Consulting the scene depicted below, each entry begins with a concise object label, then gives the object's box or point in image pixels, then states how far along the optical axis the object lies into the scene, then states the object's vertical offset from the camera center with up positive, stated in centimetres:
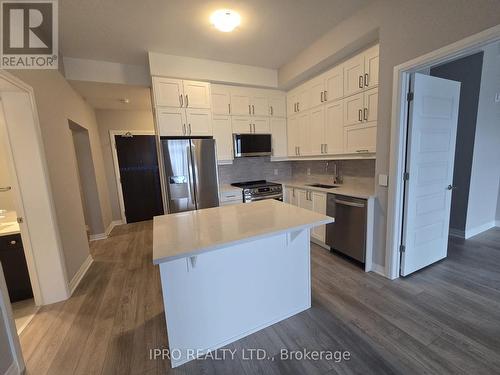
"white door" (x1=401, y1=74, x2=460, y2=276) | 219 -23
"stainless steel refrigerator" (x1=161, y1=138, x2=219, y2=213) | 314 -19
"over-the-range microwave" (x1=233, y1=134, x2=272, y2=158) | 370 +22
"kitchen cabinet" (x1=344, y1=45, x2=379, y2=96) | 243 +96
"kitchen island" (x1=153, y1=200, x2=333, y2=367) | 145 -88
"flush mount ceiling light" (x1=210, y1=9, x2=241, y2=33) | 221 +146
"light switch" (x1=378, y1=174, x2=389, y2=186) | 229 -31
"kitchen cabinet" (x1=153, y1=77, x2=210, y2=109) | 311 +101
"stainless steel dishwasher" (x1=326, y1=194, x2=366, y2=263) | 256 -92
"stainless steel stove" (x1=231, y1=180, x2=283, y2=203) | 360 -58
